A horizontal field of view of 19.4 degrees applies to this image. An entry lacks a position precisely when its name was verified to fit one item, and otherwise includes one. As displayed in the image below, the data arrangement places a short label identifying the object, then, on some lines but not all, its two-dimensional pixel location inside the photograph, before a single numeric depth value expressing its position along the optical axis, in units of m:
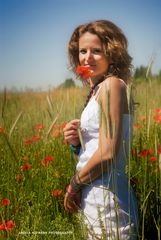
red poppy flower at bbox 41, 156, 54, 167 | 2.15
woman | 1.72
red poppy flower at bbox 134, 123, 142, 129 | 2.75
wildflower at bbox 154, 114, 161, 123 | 2.62
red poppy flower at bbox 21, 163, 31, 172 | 2.19
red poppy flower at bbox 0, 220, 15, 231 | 1.74
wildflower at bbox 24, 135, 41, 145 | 2.53
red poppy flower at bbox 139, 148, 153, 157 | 2.13
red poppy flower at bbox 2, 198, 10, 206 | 1.83
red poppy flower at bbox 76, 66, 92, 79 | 1.81
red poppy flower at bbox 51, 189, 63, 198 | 2.22
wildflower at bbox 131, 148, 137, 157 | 2.41
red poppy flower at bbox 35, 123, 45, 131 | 2.80
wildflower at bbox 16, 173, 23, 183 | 2.14
